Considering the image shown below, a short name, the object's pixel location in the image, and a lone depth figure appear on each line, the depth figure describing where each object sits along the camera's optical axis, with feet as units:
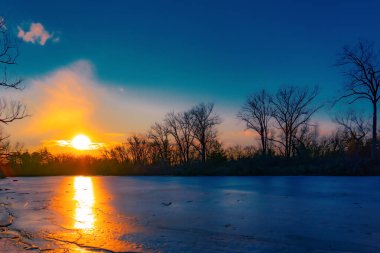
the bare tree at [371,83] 99.50
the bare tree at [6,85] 42.49
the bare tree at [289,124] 153.58
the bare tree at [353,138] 143.65
